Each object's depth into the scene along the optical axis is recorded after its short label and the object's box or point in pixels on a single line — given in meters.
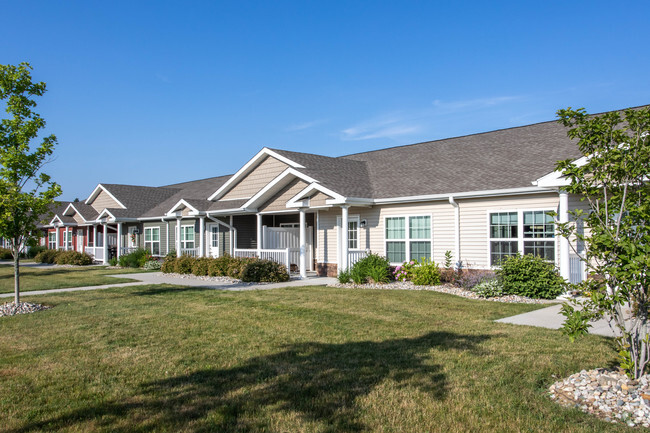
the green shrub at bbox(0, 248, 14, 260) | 40.31
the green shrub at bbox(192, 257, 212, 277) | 20.81
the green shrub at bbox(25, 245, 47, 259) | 39.60
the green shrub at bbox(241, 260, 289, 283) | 18.06
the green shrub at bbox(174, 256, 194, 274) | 21.81
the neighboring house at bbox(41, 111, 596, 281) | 14.24
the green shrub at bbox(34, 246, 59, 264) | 33.38
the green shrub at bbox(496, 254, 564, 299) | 12.48
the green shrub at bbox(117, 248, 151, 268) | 27.31
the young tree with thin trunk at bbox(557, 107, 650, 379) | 5.09
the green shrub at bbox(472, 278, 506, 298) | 12.93
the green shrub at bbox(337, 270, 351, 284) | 16.58
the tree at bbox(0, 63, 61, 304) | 11.67
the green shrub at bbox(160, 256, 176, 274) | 22.70
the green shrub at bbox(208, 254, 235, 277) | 20.11
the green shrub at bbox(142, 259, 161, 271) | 25.81
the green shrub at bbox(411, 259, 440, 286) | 15.47
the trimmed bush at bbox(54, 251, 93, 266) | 30.83
